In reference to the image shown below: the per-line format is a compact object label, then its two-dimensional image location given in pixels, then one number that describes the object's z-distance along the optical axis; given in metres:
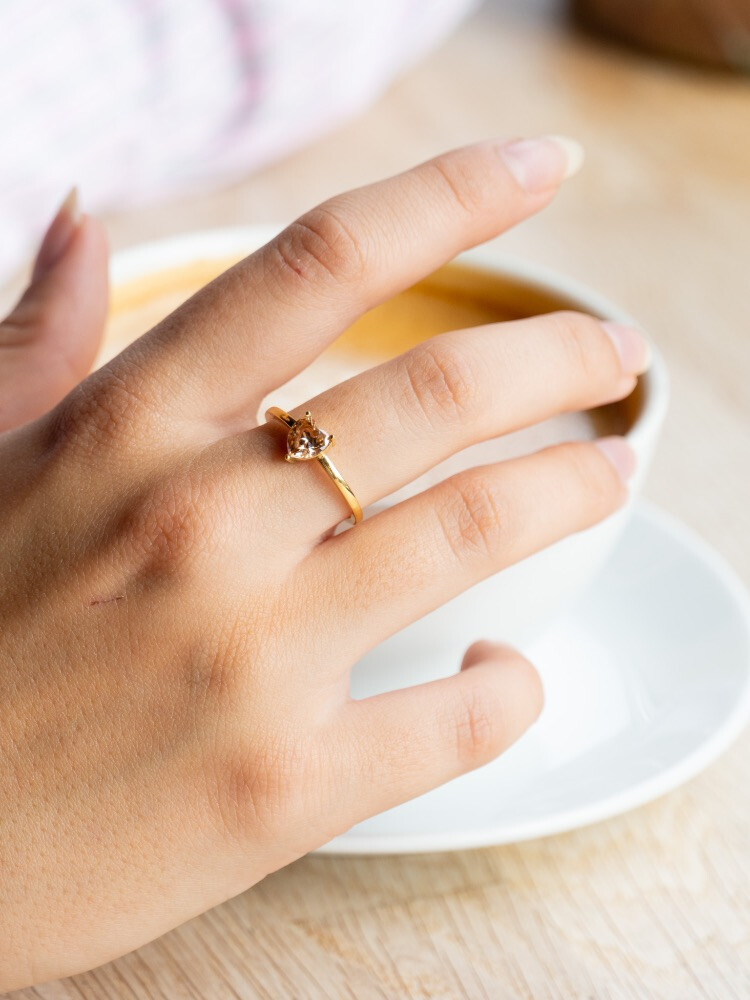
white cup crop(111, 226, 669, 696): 0.47
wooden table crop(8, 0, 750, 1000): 0.41
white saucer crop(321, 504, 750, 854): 0.44
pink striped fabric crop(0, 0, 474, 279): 0.89
